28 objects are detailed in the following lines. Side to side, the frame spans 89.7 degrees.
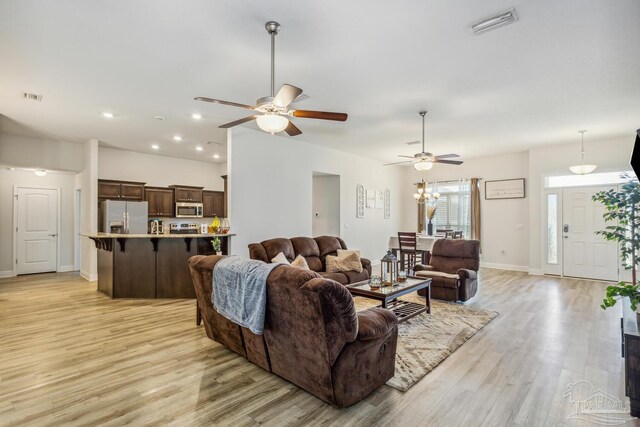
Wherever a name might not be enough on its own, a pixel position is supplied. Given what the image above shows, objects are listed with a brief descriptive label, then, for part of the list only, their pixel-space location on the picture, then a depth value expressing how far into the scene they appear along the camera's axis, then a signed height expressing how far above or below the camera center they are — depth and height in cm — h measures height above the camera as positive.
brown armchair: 493 -91
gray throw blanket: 245 -61
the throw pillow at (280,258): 494 -66
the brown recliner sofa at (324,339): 210 -88
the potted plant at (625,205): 342 +10
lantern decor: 425 -72
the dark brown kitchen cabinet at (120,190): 730 +61
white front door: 666 -55
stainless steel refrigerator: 691 -2
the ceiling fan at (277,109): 271 +99
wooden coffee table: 376 -94
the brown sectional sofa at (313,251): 519 -61
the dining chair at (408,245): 675 -62
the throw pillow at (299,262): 484 -70
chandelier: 933 +79
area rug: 286 -137
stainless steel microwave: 845 +16
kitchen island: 539 -85
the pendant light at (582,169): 632 +92
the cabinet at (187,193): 844 +61
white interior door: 756 -34
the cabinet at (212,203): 909 +37
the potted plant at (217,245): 521 -47
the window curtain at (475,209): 861 +17
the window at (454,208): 898 +22
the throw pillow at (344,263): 553 -83
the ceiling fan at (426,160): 524 +93
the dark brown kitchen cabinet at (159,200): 804 +40
